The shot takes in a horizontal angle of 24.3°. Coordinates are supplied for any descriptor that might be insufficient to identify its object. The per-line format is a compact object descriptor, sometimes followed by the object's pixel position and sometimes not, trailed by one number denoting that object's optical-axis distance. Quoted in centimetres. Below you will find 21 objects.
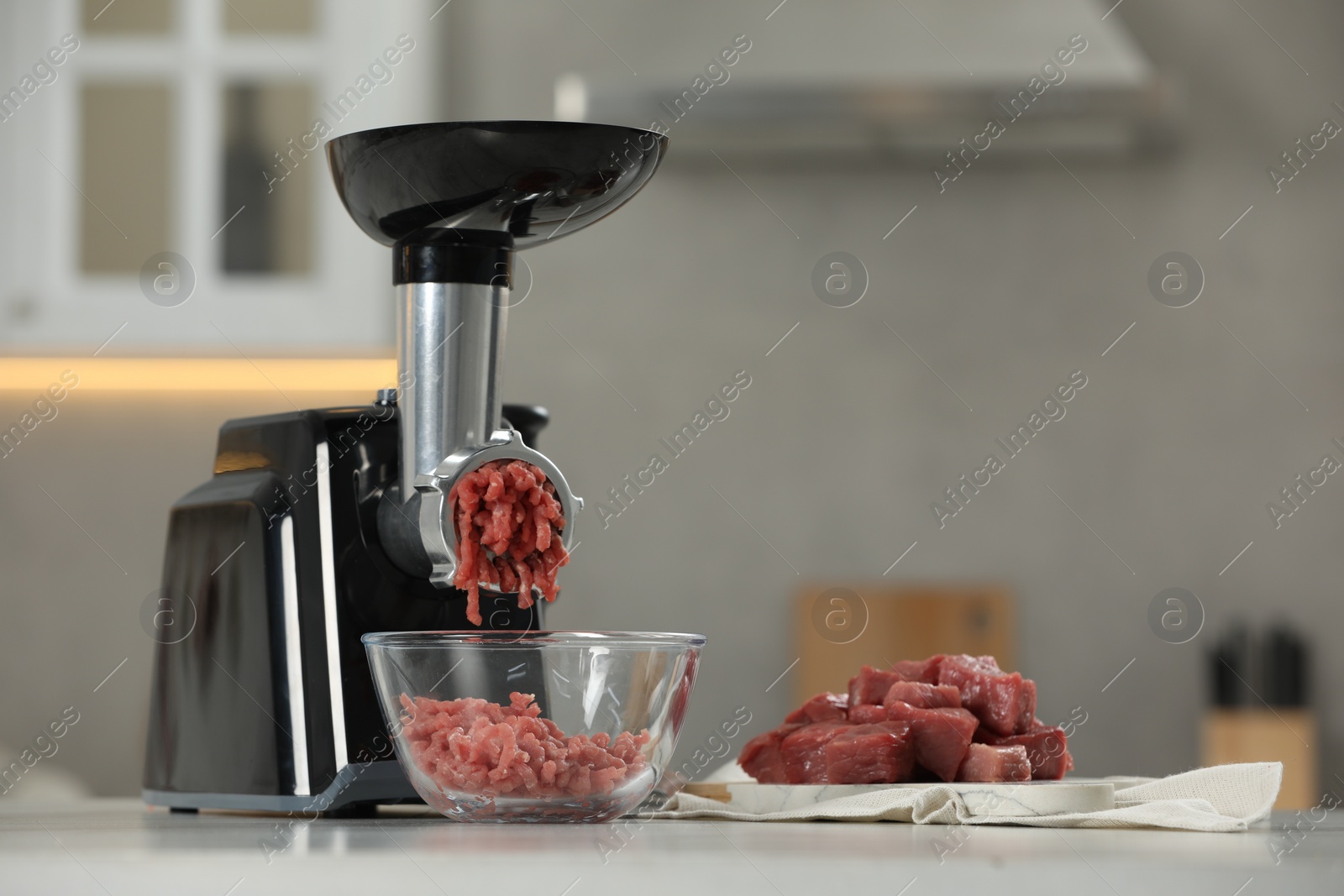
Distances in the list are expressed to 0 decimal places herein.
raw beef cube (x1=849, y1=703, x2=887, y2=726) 177
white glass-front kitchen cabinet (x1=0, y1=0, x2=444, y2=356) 365
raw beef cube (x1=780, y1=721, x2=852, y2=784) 175
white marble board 168
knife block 371
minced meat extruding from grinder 170
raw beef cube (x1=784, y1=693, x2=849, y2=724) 184
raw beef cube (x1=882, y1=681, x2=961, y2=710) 177
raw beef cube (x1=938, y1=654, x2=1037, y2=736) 177
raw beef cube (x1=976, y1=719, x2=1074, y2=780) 177
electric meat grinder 173
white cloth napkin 164
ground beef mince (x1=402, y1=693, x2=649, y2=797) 162
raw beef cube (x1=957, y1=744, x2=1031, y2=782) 174
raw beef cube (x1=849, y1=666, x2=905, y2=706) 182
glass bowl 163
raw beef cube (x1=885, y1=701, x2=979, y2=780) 175
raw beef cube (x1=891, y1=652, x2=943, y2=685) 182
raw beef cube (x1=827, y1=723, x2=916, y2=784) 174
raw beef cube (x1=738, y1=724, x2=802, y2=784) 178
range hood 362
